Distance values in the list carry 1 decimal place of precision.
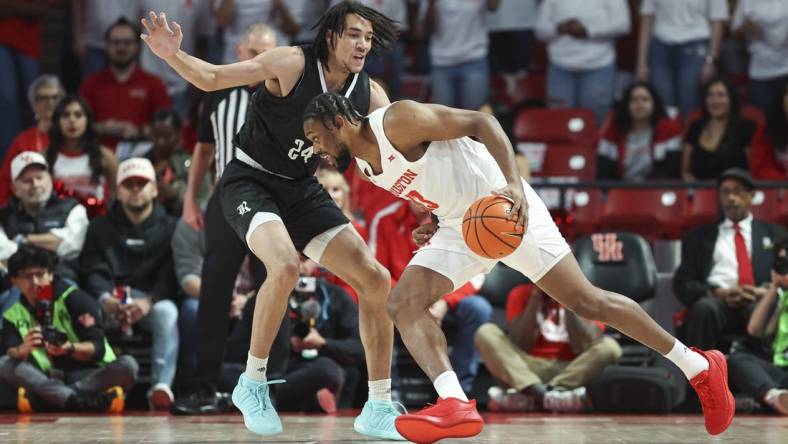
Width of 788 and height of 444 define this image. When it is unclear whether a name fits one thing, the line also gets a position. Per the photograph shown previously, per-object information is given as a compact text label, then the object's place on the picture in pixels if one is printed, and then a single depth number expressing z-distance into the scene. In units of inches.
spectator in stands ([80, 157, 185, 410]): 638.5
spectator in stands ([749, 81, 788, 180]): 762.2
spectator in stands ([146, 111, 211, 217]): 692.1
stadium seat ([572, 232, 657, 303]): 655.8
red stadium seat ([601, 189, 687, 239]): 730.8
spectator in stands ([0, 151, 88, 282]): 639.1
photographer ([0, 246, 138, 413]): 580.1
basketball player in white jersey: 384.8
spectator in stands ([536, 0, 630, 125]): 815.1
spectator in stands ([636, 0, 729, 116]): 813.9
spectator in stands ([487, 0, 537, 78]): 853.2
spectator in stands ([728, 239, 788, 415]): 591.2
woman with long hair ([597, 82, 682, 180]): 777.6
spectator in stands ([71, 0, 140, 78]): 840.9
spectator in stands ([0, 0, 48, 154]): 797.9
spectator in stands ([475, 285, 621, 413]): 603.2
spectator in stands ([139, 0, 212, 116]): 825.5
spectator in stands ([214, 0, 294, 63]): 820.6
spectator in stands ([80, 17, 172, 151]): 789.9
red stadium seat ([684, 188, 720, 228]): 722.8
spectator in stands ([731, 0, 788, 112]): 818.2
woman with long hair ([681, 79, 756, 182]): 755.4
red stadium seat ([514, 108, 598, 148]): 796.6
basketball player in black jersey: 425.1
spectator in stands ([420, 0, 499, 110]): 814.5
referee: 524.7
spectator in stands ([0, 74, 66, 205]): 719.1
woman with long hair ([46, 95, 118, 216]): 694.5
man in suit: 633.6
